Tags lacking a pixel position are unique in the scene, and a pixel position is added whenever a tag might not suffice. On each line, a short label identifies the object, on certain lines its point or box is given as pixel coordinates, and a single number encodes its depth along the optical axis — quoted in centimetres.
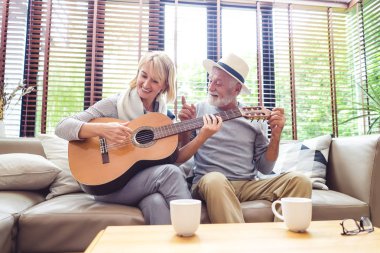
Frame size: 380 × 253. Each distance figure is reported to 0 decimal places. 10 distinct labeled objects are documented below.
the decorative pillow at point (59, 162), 168
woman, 138
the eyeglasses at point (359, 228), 87
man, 149
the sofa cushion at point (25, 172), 155
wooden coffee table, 74
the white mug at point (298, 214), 87
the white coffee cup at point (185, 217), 82
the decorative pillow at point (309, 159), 190
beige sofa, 127
